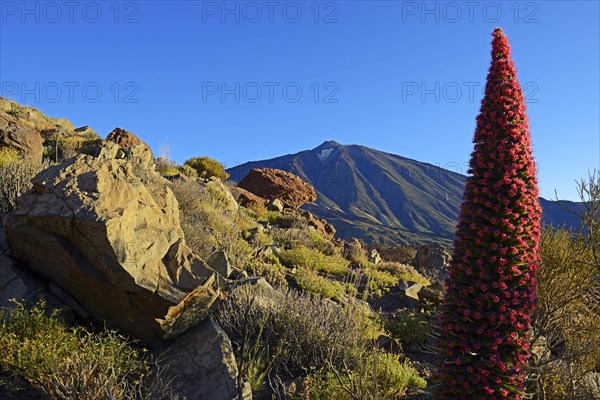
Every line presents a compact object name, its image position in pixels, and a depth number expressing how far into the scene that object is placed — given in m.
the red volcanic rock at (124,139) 13.70
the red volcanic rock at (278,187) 18.27
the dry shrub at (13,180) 5.96
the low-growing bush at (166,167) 13.41
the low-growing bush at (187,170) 15.21
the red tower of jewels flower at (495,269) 3.38
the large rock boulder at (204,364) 3.86
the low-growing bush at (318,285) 7.17
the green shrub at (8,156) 7.29
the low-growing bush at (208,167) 17.72
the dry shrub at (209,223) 6.61
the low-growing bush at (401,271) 11.35
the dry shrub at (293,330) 4.62
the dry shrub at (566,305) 4.64
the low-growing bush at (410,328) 6.47
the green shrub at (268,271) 7.13
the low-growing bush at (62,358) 3.35
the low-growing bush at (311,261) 9.01
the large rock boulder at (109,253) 4.09
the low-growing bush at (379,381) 3.86
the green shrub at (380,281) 8.91
